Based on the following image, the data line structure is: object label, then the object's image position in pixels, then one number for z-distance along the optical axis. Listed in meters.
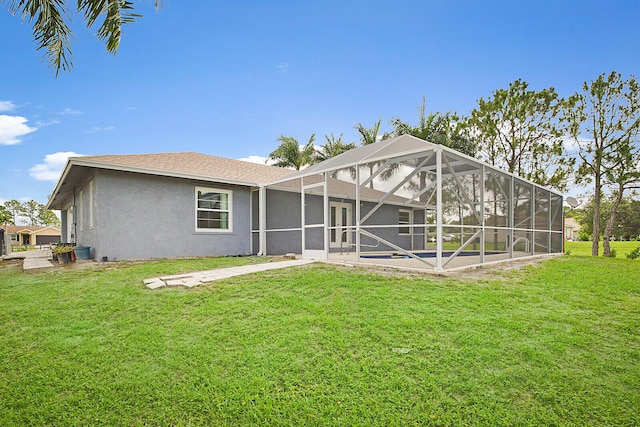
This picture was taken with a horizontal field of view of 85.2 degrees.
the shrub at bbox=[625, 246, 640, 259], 16.27
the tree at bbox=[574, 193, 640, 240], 34.71
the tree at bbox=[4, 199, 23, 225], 70.38
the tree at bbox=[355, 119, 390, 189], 24.97
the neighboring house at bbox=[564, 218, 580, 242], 58.47
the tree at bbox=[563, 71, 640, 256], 16.95
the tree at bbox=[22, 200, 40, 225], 72.62
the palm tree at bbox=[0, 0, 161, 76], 6.20
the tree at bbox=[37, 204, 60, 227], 72.62
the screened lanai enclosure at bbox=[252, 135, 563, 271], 8.91
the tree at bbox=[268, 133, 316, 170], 28.14
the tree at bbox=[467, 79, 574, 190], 18.95
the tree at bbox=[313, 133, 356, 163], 27.21
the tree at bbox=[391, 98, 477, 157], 20.92
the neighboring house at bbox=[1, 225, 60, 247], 51.62
